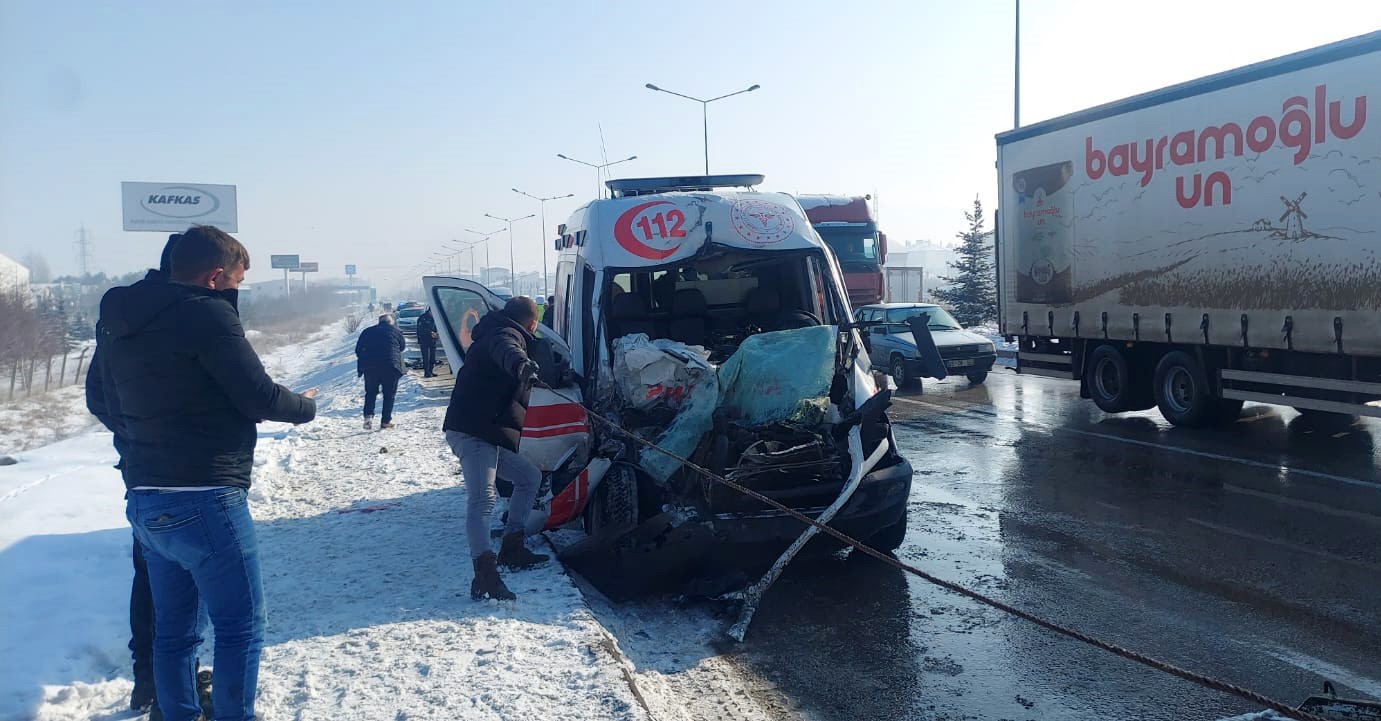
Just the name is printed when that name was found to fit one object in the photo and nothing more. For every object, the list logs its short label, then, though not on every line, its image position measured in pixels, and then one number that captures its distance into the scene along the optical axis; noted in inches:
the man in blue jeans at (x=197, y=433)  126.4
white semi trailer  364.8
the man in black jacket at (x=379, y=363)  518.0
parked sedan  661.9
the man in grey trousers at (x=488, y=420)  219.1
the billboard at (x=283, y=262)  5290.4
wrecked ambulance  236.5
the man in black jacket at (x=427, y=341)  752.3
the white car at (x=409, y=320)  1302.9
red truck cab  885.8
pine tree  1277.1
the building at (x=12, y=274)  1886.6
